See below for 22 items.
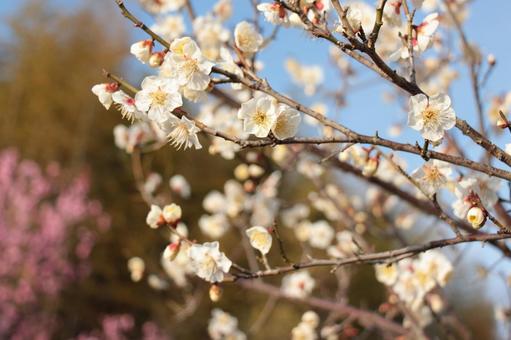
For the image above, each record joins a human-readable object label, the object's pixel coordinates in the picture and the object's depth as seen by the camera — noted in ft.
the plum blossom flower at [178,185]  4.39
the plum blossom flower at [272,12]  2.47
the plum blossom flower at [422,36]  2.43
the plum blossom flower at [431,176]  2.47
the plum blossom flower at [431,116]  2.25
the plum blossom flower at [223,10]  3.65
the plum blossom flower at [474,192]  2.46
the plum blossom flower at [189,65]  2.32
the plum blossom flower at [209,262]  2.47
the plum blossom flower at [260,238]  2.55
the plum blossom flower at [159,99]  2.31
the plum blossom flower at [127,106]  2.34
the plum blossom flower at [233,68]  2.40
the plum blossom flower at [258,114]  2.28
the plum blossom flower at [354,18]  2.29
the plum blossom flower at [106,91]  2.39
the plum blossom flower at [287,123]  2.30
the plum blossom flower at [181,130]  2.33
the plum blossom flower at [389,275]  3.13
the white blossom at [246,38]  2.59
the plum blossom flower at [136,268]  3.39
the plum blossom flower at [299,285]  3.77
